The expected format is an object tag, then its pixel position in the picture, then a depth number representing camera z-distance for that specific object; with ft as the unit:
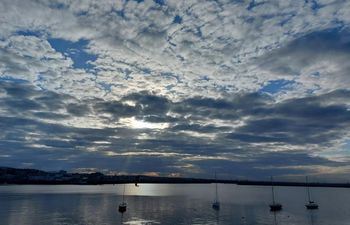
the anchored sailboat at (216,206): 409.59
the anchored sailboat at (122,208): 361.92
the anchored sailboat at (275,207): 409.49
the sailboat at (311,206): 453.04
